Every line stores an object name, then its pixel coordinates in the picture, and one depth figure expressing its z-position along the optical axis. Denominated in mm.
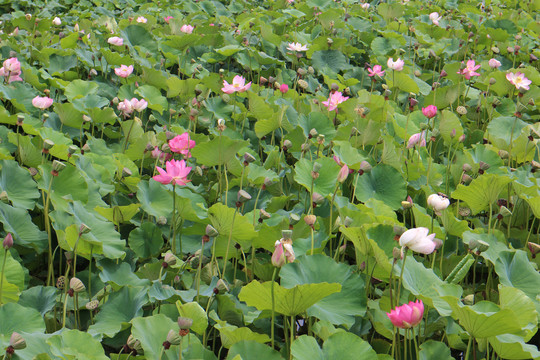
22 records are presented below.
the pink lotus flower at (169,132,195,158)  7608
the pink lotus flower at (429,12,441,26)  11291
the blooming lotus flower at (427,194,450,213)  6956
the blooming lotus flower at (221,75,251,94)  8185
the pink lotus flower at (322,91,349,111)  8531
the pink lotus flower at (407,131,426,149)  7875
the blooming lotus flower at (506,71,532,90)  8927
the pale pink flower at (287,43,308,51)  9527
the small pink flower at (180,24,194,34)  9689
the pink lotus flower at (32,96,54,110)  7971
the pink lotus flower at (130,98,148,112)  8160
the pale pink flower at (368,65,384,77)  9090
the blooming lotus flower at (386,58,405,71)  8744
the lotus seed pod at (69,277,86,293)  6561
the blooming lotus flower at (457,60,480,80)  9065
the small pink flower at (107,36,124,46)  9279
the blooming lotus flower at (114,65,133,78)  8640
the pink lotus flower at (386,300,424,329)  6190
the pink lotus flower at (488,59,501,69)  9285
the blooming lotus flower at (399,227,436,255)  6429
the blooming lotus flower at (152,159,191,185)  6917
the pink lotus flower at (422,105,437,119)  7846
